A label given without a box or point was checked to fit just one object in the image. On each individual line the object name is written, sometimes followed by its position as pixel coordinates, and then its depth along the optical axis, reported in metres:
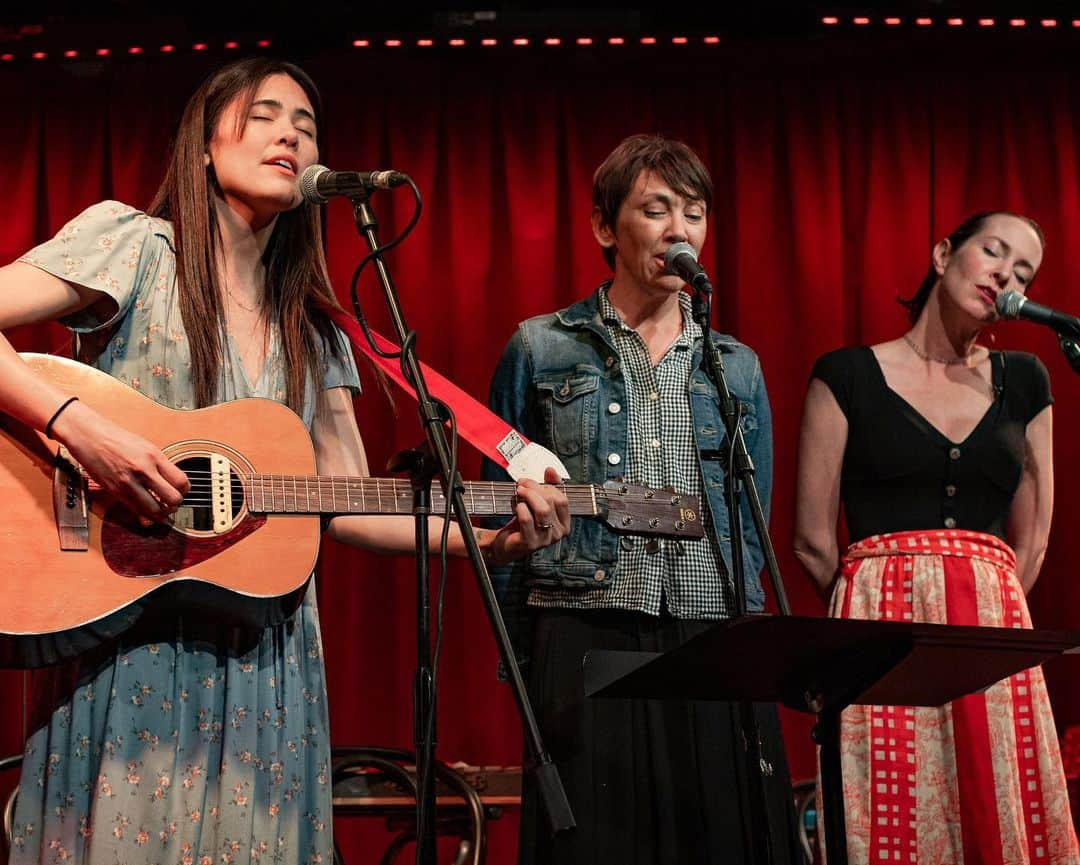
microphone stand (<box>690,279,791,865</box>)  2.66
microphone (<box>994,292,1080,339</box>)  3.33
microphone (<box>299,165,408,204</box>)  2.31
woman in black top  3.28
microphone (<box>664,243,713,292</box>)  2.86
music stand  2.04
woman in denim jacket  2.90
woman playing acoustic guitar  2.25
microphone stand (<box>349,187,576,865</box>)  1.93
